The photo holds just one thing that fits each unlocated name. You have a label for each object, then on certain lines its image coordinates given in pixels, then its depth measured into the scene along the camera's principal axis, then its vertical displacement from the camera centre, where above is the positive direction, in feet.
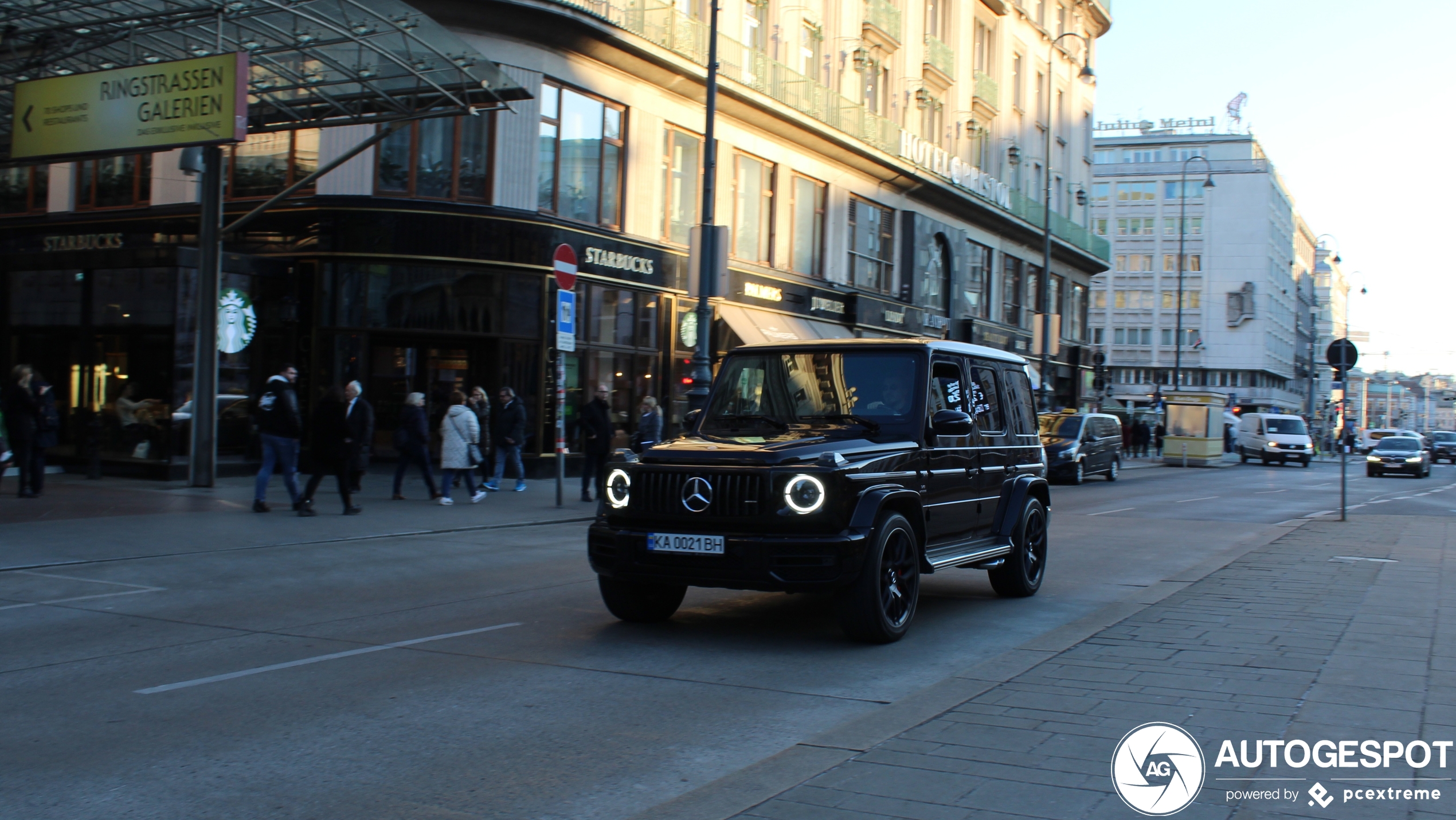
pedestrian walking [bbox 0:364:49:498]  51.67 -1.59
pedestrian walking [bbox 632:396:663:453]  62.59 -0.95
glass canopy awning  53.01 +16.38
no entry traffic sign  55.57 +6.39
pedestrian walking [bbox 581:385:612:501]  60.80 -1.71
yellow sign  47.55 +11.80
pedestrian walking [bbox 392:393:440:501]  57.57 -2.05
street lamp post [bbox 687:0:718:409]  65.98 +8.56
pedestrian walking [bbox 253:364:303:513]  50.19 -1.60
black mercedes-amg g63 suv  22.95 -1.69
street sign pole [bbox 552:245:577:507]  56.03 +4.05
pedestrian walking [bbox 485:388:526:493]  63.62 -1.66
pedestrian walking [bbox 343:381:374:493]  50.85 -1.59
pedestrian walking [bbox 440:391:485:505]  57.11 -2.24
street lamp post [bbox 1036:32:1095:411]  130.00 +14.23
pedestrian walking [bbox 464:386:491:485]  64.64 -0.43
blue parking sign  56.39 +3.79
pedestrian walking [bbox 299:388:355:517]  49.83 -2.30
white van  152.76 -2.30
